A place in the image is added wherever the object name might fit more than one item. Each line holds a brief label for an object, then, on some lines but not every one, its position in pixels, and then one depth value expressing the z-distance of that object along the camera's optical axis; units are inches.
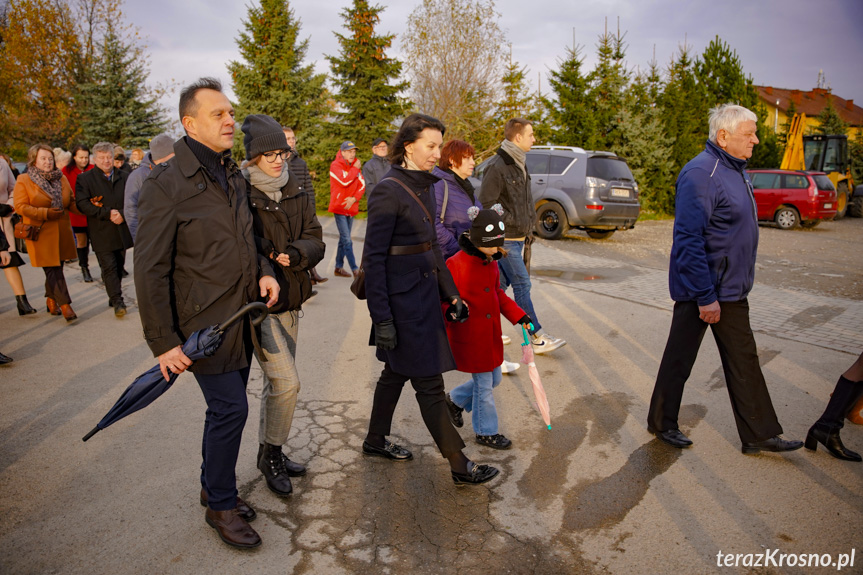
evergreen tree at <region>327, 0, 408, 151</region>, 934.4
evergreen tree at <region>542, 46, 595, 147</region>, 878.9
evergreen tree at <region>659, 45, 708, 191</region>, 971.3
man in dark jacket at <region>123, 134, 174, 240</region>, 273.1
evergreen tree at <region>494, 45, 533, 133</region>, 908.0
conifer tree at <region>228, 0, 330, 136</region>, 1064.2
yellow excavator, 943.7
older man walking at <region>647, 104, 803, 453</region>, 148.0
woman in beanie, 128.3
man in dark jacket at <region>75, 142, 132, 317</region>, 292.7
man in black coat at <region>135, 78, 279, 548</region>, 105.4
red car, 725.9
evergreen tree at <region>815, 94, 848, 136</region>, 1614.2
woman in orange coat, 277.0
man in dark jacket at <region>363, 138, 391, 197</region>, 400.6
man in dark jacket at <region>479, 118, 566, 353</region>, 220.1
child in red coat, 150.6
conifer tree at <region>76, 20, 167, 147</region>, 1089.4
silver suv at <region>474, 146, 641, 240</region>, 546.3
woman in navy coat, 132.4
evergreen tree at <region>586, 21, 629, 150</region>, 893.2
